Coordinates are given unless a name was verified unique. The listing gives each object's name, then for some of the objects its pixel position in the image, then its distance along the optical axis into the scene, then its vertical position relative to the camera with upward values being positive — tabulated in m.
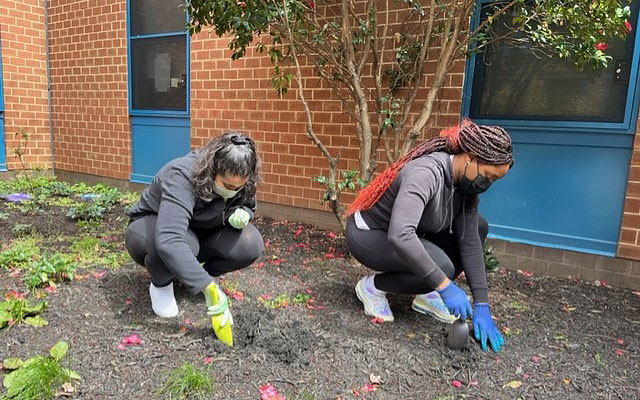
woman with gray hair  2.26 -0.58
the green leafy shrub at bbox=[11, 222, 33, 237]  4.27 -1.11
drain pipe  7.26 +0.35
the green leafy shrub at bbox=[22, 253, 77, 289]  2.94 -1.03
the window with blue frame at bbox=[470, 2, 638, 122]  3.46 +0.29
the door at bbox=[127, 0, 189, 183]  5.99 +0.31
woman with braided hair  2.23 -0.54
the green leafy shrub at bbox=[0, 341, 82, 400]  1.88 -1.09
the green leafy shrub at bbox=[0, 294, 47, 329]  2.44 -1.06
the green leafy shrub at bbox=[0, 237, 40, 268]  3.38 -1.10
